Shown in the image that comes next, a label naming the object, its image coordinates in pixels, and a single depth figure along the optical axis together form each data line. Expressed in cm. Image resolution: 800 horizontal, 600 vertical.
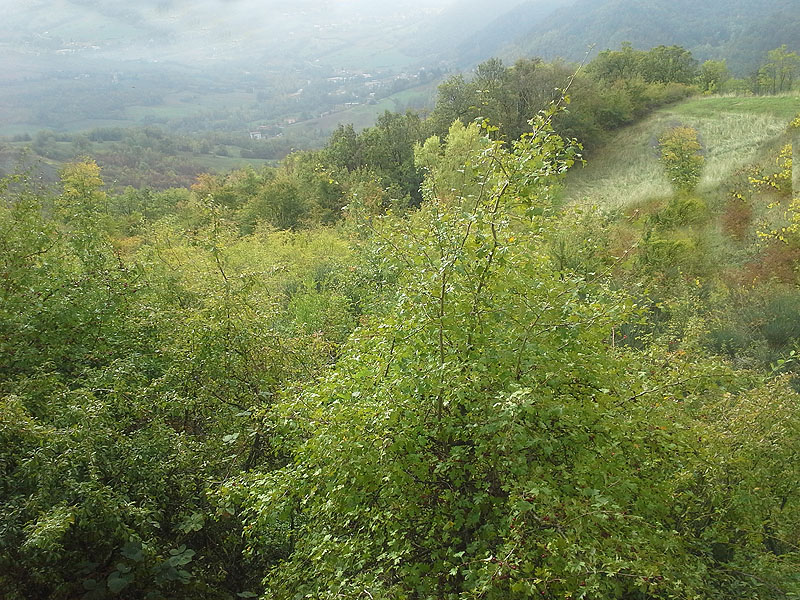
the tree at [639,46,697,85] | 5331
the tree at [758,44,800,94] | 5484
